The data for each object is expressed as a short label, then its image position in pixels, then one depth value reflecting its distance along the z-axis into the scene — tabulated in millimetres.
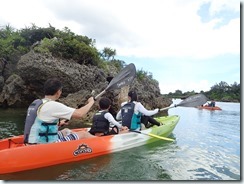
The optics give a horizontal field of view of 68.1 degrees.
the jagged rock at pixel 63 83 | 8525
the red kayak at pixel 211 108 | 12911
